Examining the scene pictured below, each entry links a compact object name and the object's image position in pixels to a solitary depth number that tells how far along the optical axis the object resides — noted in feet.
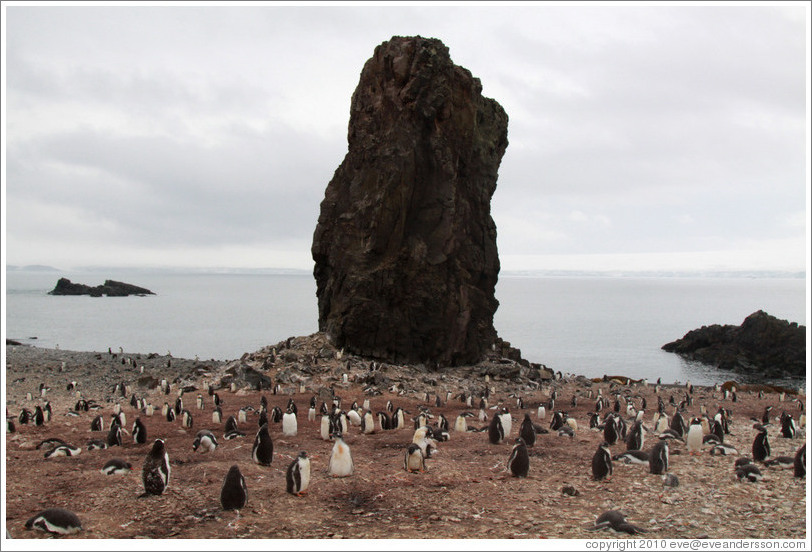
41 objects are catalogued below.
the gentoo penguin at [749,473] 35.01
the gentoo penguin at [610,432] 47.70
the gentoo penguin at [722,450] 43.68
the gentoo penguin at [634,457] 38.83
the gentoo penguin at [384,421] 55.47
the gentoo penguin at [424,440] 41.07
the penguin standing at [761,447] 40.06
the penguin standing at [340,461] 34.96
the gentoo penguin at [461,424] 54.08
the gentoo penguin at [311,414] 58.85
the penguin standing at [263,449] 37.99
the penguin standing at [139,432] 47.42
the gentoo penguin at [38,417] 60.70
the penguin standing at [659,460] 36.60
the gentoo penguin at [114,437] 46.16
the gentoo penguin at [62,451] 41.77
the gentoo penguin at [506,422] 50.02
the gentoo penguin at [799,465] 36.14
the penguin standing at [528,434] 45.27
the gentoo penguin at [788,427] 55.67
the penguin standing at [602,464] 35.27
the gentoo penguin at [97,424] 56.58
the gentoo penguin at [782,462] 38.65
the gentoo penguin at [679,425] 53.11
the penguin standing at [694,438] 45.11
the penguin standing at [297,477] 31.42
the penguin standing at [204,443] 43.16
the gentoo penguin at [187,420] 56.13
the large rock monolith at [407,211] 96.99
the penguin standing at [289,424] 49.01
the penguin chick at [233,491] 28.58
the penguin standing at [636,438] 42.60
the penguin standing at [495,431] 46.60
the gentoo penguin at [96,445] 44.83
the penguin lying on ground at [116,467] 35.47
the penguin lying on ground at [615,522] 26.16
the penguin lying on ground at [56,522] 25.55
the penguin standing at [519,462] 35.83
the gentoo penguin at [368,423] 52.01
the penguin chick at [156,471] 30.86
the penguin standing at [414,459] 36.17
